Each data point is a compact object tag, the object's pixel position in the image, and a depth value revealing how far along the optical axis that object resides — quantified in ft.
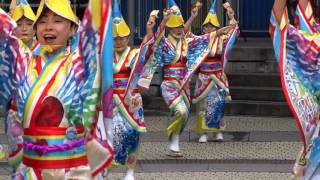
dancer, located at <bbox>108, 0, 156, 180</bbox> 34.41
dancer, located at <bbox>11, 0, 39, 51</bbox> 30.61
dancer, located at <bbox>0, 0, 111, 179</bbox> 19.12
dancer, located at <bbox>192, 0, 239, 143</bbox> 47.92
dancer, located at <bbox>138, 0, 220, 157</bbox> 43.53
